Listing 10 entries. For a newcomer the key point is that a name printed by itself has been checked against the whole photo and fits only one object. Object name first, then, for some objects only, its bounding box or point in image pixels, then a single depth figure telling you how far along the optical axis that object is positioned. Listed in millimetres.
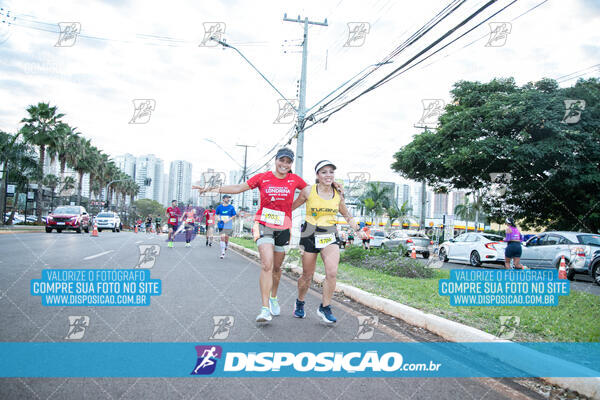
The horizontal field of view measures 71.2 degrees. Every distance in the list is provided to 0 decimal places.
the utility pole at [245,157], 35888
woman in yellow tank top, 5051
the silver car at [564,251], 12500
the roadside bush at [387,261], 10680
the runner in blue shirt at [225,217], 12531
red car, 24391
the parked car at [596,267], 11383
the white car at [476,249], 16047
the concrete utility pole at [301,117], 15500
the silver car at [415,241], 20328
